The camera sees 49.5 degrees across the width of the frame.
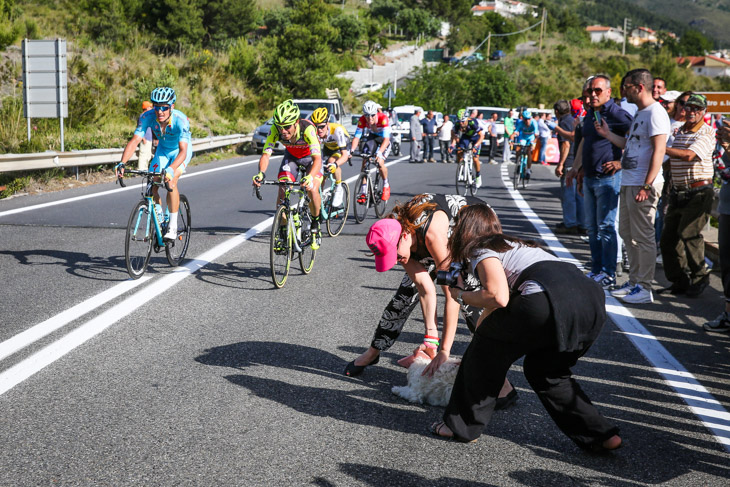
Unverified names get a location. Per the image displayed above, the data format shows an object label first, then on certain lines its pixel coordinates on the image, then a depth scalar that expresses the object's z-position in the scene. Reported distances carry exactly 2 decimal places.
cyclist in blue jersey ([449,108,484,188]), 17.64
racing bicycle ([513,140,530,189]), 18.98
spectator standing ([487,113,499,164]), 29.72
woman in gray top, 3.79
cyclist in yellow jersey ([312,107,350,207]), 10.66
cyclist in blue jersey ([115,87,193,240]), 8.23
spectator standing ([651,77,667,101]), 9.56
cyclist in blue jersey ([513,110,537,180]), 19.49
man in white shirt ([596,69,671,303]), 7.50
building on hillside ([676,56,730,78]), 183.25
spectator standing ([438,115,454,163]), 29.17
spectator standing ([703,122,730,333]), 7.11
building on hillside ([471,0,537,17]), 193.71
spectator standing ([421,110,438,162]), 27.85
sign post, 17.41
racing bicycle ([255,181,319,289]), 7.83
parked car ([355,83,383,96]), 81.87
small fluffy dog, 4.75
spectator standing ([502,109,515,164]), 27.81
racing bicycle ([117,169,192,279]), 7.82
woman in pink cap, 4.43
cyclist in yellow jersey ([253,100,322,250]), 8.13
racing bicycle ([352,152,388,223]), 12.71
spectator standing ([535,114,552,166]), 26.69
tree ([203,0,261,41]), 68.19
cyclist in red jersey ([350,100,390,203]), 13.12
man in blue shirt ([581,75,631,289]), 8.27
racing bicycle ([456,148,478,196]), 17.27
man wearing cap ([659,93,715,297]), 7.94
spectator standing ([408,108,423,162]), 27.62
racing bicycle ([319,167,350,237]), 10.68
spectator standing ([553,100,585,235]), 11.81
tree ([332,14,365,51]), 96.45
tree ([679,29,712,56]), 187.62
